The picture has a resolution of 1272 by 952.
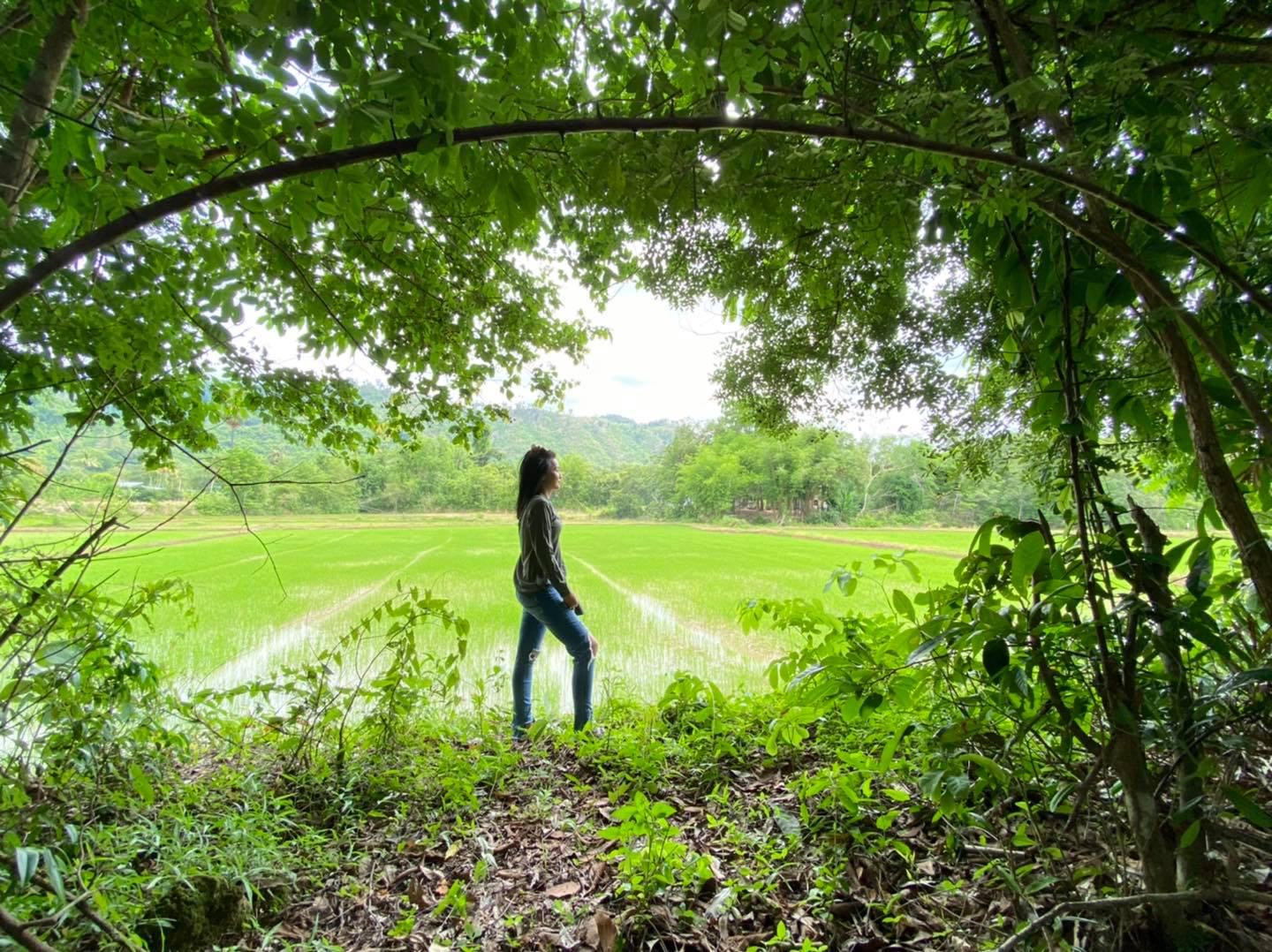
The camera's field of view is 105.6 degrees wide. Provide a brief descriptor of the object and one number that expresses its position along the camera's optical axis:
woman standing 2.12
